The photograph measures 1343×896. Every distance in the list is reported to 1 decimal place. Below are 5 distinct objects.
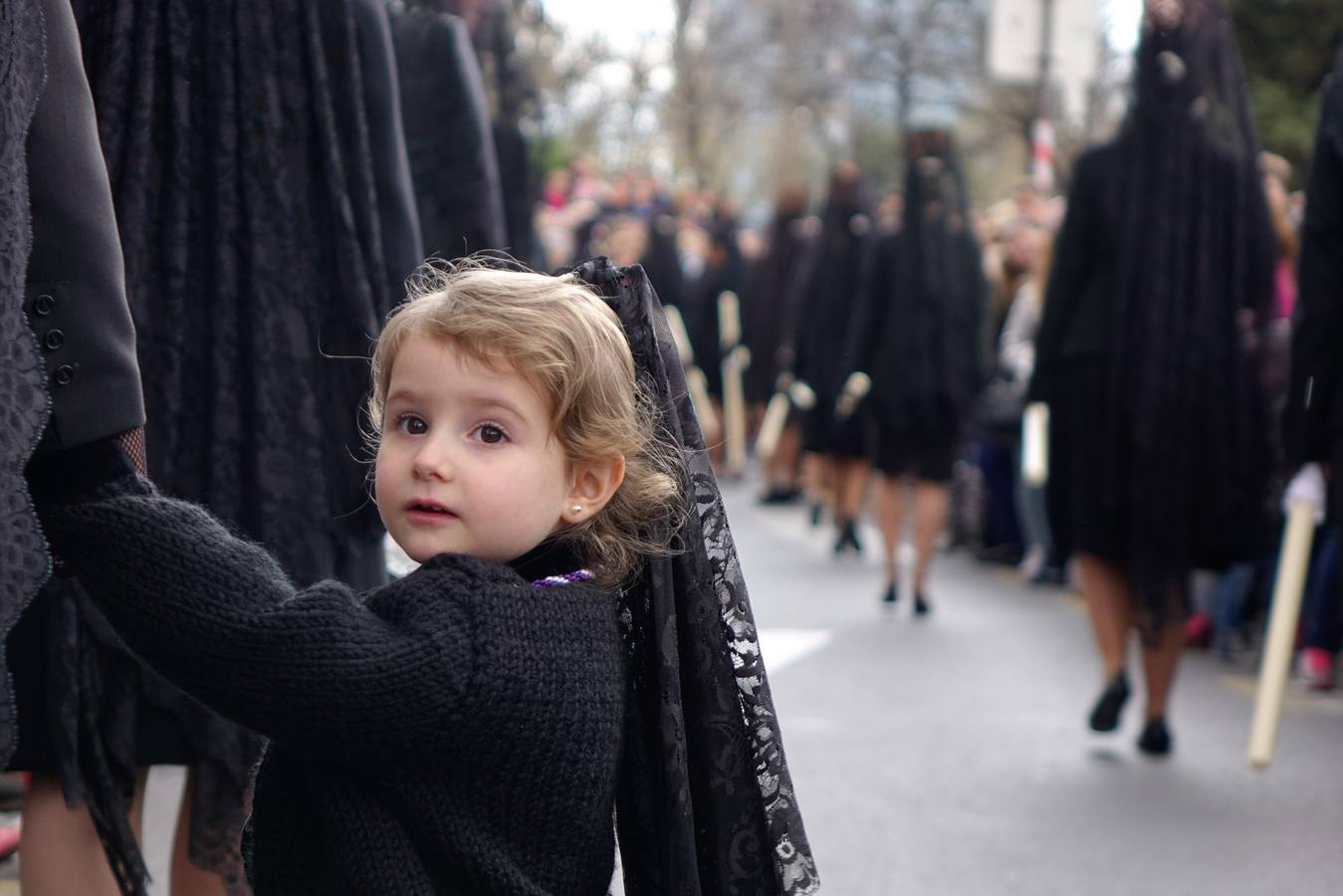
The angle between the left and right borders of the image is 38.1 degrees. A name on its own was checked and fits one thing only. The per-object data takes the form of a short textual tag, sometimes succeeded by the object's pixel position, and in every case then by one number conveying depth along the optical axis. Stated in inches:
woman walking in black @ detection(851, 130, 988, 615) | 376.8
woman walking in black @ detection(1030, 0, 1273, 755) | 244.5
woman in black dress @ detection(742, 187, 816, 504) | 606.9
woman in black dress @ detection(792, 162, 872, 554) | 454.0
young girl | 77.6
